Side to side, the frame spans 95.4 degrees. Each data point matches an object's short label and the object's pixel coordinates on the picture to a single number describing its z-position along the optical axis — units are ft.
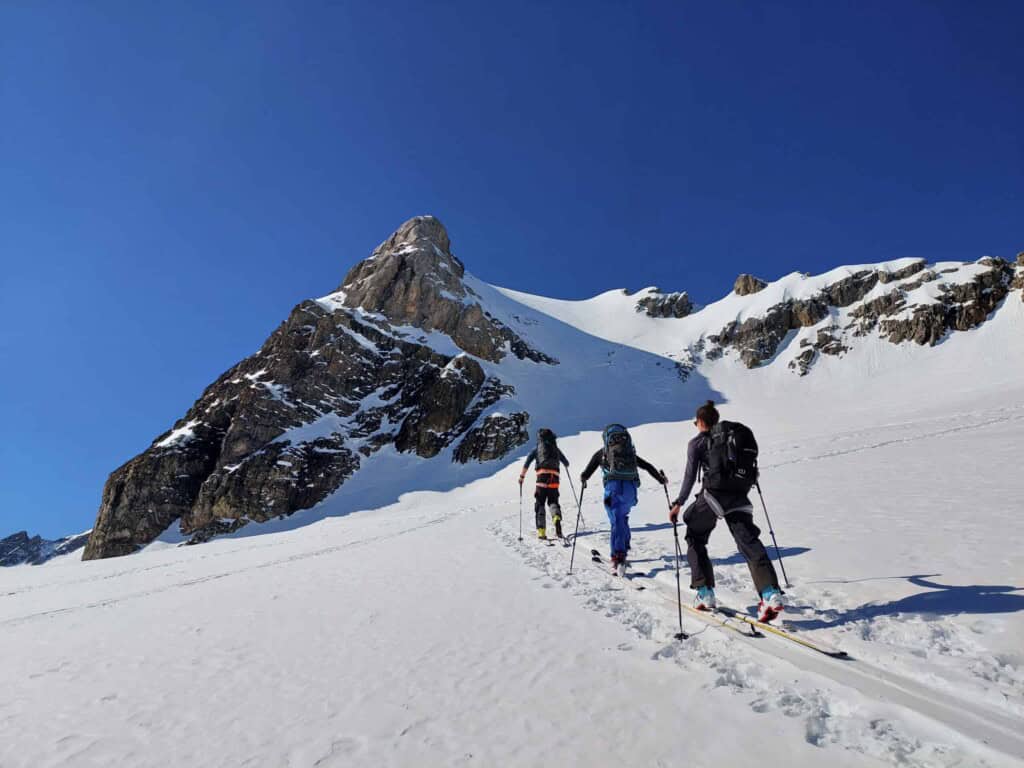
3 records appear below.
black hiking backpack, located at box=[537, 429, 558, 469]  35.78
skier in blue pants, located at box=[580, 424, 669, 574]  23.54
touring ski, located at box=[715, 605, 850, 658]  11.42
